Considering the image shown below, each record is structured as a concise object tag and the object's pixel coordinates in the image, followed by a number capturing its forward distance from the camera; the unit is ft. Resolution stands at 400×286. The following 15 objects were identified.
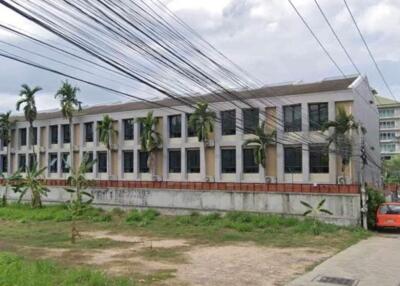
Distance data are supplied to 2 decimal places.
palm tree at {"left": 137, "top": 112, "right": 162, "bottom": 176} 143.64
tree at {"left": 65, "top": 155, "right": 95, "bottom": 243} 77.61
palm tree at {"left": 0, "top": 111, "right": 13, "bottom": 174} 183.93
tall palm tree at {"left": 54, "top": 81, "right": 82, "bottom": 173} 159.12
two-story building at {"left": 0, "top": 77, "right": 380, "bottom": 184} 120.16
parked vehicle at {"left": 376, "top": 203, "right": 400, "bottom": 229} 83.97
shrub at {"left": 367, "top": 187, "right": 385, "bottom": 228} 88.07
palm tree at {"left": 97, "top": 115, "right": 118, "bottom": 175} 152.66
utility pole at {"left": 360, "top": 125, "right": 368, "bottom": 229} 85.65
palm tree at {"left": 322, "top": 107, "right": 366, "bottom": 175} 111.45
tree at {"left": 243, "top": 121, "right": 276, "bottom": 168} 123.34
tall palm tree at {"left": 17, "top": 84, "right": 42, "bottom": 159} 169.58
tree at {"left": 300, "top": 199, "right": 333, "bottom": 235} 87.86
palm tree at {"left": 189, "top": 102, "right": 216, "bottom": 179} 131.75
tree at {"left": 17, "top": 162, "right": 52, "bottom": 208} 132.05
